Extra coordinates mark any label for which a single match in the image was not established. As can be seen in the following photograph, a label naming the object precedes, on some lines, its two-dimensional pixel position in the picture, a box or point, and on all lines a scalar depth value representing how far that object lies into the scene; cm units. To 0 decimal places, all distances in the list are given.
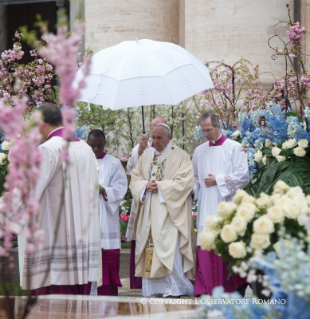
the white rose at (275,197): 688
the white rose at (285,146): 1380
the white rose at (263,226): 642
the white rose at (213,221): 683
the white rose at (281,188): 717
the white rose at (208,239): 675
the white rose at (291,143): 1370
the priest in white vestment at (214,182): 1459
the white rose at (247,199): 691
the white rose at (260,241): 639
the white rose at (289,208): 662
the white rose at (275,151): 1398
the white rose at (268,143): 1469
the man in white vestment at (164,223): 1459
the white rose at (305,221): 583
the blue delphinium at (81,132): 1696
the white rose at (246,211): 670
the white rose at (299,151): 1355
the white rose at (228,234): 661
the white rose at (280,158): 1397
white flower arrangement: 650
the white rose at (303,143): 1357
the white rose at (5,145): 1629
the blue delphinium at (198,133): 1655
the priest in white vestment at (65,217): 1012
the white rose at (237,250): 651
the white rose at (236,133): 1597
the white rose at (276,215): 659
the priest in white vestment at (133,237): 1527
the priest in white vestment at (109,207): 1492
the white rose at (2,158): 1683
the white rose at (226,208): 678
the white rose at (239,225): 661
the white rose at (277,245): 621
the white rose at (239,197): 704
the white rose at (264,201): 691
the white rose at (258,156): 1452
